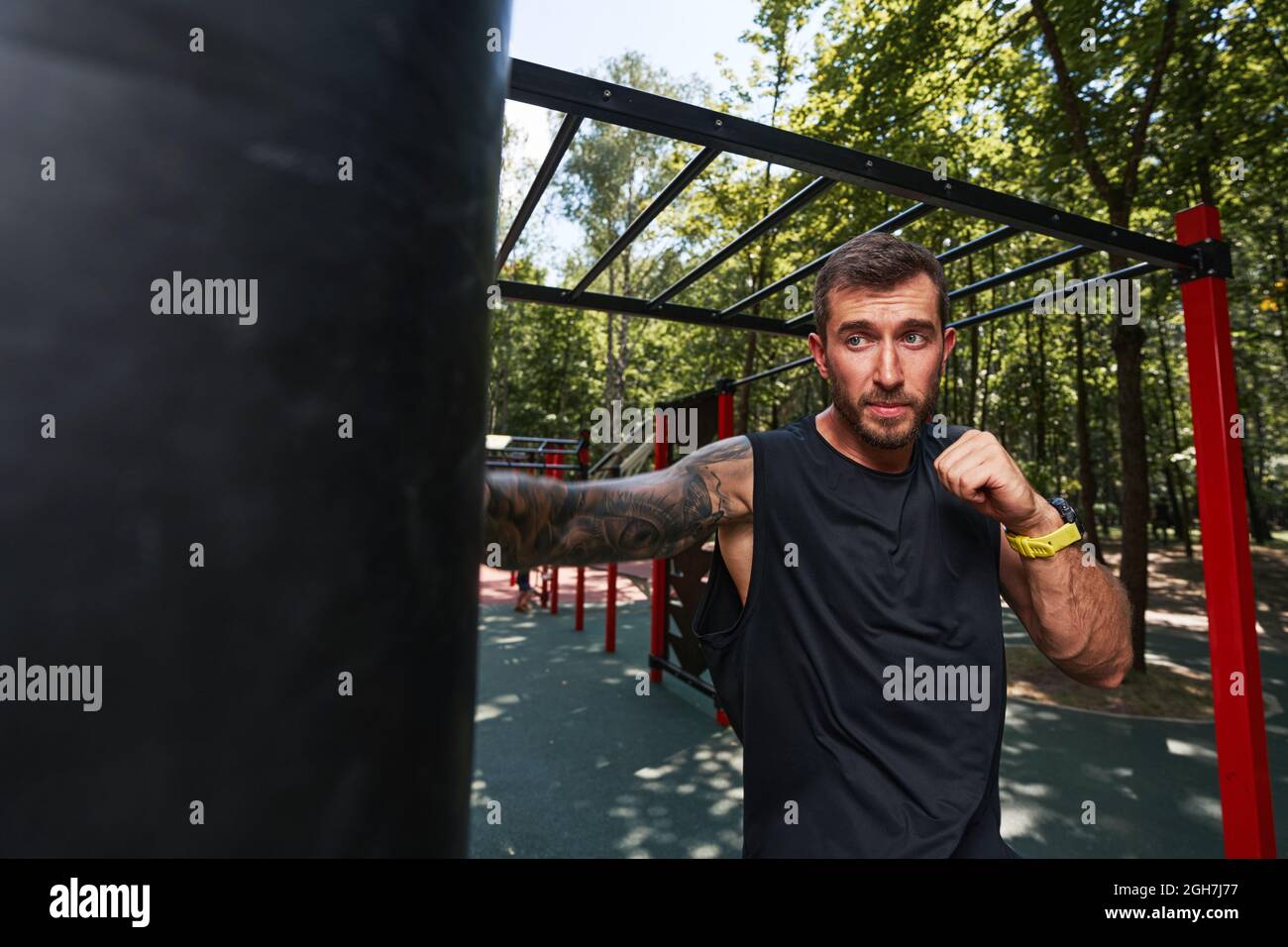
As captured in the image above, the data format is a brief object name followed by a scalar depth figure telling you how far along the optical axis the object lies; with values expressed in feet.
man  4.89
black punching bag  0.85
